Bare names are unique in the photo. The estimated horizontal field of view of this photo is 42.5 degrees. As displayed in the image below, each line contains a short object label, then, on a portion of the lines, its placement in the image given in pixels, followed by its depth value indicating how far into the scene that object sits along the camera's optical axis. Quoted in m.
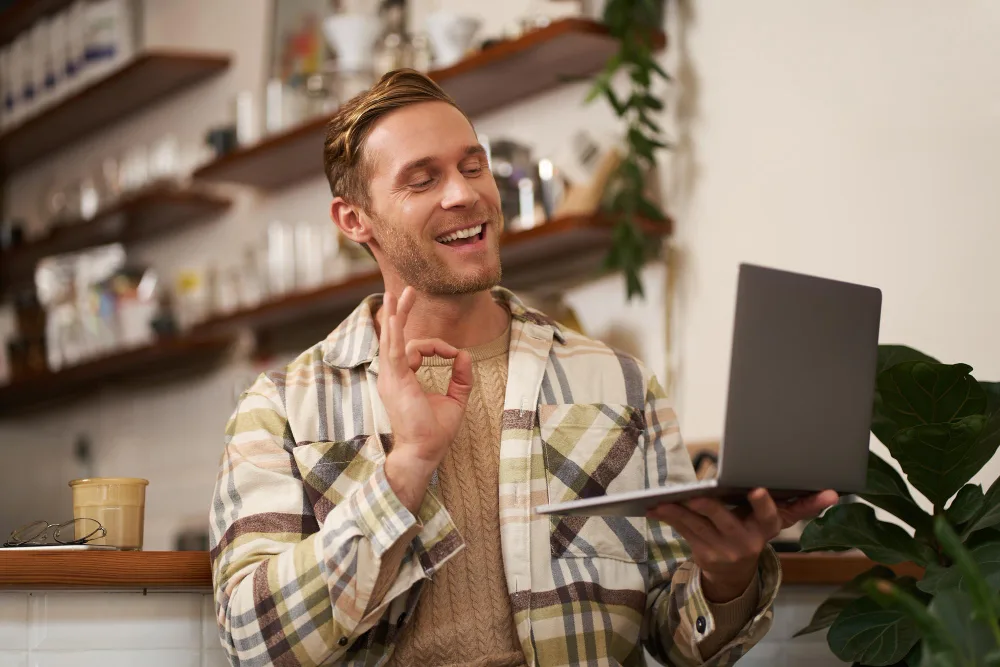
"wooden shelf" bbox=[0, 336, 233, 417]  4.45
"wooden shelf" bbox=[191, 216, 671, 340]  3.05
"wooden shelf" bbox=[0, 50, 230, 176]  4.62
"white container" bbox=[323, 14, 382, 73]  3.73
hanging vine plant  2.96
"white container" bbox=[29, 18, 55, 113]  5.31
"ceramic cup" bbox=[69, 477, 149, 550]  1.91
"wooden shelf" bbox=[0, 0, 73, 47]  5.35
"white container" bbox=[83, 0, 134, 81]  4.92
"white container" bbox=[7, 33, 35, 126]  5.45
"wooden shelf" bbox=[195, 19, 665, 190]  3.07
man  1.64
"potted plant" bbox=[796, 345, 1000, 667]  1.81
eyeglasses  1.89
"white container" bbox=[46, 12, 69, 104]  5.19
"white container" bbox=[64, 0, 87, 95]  5.06
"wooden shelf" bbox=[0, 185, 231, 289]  4.52
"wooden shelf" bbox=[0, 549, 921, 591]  1.75
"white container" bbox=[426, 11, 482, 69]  3.39
